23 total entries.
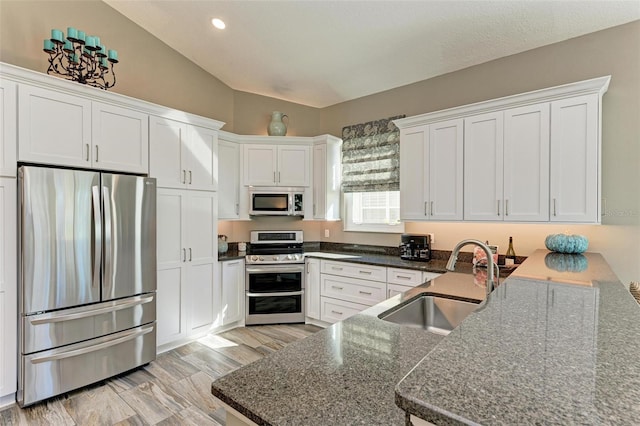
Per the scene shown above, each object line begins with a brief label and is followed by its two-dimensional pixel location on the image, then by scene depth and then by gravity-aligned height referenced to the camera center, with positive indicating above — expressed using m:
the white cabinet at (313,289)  3.81 -0.97
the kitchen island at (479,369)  0.47 -0.31
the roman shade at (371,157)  3.78 +0.72
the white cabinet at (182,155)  3.04 +0.60
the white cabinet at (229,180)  3.85 +0.40
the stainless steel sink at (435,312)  1.85 -0.63
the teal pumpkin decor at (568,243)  2.53 -0.26
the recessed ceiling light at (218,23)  3.04 +1.91
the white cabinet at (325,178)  4.06 +0.45
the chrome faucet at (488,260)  1.53 -0.25
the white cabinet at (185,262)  3.07 -0.54
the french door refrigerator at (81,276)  2.20 -0.52
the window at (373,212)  3.92 +0.00
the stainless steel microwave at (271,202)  4.04 +0.13
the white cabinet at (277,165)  4.05 +0.62
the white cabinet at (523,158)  2.39 +0.49
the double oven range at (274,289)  3.80 -0.97
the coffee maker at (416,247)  3.38 -0.40
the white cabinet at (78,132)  2.28 +0.65
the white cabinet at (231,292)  3.63 -0.98
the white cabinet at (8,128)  2.16 +0.59
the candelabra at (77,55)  2.55 +1.40
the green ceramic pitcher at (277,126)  4.25 +1.19
